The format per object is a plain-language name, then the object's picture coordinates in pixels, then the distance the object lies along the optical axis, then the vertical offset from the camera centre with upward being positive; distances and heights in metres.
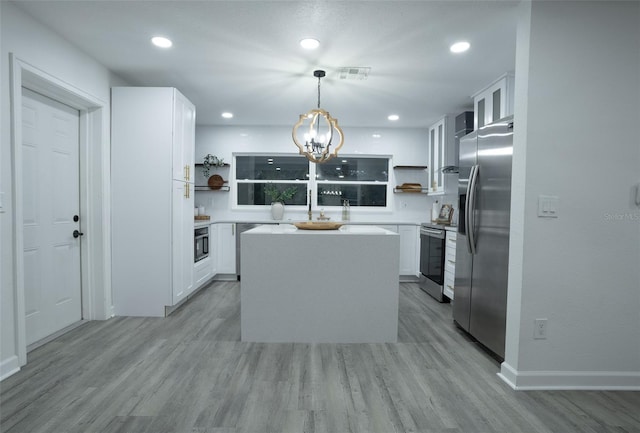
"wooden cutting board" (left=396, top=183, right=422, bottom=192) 6.05 +0.24
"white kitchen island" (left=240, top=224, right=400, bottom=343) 3.07 -0.73
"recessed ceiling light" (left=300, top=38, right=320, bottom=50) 2.95 +1.29
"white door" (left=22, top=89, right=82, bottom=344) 2.94 -0.16
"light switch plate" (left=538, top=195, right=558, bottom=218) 2.35 -0.02
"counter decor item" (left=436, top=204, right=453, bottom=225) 5.27 -0.19
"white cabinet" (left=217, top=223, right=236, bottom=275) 5.74 -0.78
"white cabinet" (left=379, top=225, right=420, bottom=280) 5.78 -0.74
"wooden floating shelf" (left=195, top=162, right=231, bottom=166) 6.01 +0.55
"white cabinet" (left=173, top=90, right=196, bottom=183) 3.85 +0.69
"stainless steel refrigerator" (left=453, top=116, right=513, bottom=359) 2.69 -0.24
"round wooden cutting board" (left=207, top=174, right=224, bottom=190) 6.05 +0.29
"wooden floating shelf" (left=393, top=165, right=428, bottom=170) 6.04 +0.58
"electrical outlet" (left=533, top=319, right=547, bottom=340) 2.40 -0.83
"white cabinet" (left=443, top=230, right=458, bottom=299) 4.28 -0.73
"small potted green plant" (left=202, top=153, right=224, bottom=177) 5.94 +0.59
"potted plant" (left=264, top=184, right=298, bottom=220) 6.23 +0.11
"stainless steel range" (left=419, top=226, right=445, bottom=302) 4.58 -0.79
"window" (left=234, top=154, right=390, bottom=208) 6.28 +0.36
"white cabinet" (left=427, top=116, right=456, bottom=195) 5.19 +0.75
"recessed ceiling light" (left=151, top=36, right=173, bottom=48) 2.95 +1.29
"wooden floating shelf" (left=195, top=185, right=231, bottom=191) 6.01 +0.17
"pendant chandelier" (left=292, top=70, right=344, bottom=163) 3.54 +0.58
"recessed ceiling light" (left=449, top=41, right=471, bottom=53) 2.97 +1.30
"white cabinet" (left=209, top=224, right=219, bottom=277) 5.59 -0.77
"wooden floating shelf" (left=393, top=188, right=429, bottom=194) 6.07 +0.19
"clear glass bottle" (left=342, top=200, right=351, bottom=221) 6.17 -0.20
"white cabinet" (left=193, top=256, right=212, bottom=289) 4.73 -1.01
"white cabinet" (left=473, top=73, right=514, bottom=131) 3.55 +1.07
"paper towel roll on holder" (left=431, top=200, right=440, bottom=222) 5.76 -0.15
